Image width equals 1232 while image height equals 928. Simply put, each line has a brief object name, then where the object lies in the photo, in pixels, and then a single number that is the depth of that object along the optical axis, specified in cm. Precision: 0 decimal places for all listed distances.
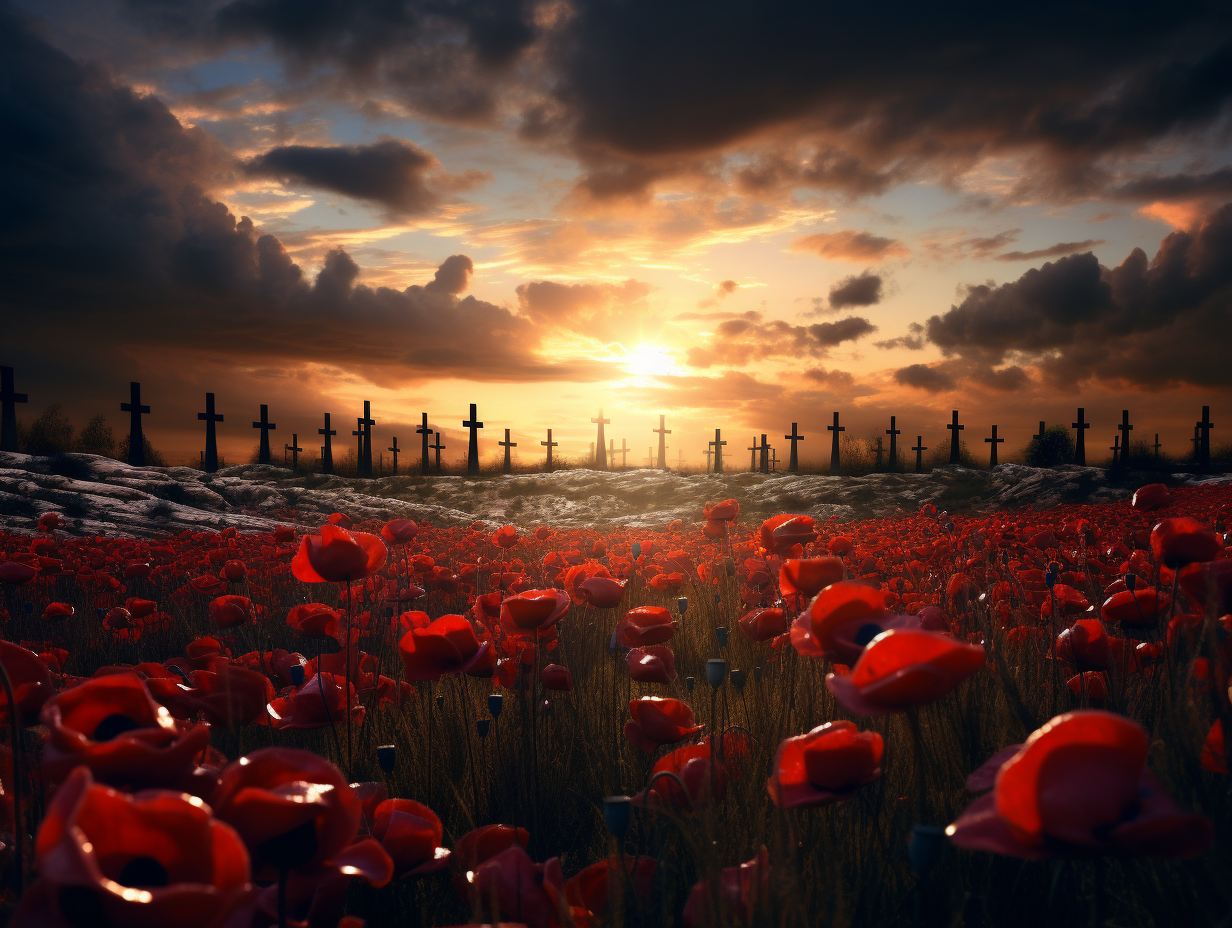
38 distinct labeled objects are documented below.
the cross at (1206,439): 2655
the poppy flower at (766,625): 206
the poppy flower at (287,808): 66
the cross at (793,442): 2817
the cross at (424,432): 2819
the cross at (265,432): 2495
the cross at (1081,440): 2633
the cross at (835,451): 2679
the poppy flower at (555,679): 208
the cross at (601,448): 3073
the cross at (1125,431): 2726
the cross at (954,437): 2669
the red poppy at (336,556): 171
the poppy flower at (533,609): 169
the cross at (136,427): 2095
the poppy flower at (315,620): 222
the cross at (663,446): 3055
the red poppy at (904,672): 75
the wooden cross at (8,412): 1920
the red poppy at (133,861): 49
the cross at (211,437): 2253
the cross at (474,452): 2669
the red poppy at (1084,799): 65
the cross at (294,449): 3116
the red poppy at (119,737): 67
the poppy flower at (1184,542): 163
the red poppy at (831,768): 97
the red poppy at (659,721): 151
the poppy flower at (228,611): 263
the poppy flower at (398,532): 293
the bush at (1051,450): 2759
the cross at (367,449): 2641
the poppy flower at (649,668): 180
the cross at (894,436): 2788
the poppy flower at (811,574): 161
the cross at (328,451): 2652
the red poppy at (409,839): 106
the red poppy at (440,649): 155
